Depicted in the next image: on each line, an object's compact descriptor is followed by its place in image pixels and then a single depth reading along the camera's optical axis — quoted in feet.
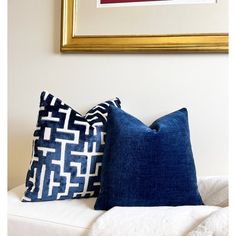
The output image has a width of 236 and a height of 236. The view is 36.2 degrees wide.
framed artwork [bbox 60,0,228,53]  5.38
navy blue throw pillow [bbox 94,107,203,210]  4.45
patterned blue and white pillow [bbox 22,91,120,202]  4.90
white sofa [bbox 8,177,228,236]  3.90
